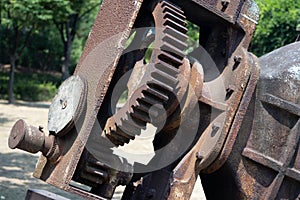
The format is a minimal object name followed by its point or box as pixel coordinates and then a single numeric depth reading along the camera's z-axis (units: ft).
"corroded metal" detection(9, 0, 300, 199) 9.94
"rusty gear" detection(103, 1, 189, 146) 9.68
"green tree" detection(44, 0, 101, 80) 69.41
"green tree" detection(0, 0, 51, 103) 67.06
